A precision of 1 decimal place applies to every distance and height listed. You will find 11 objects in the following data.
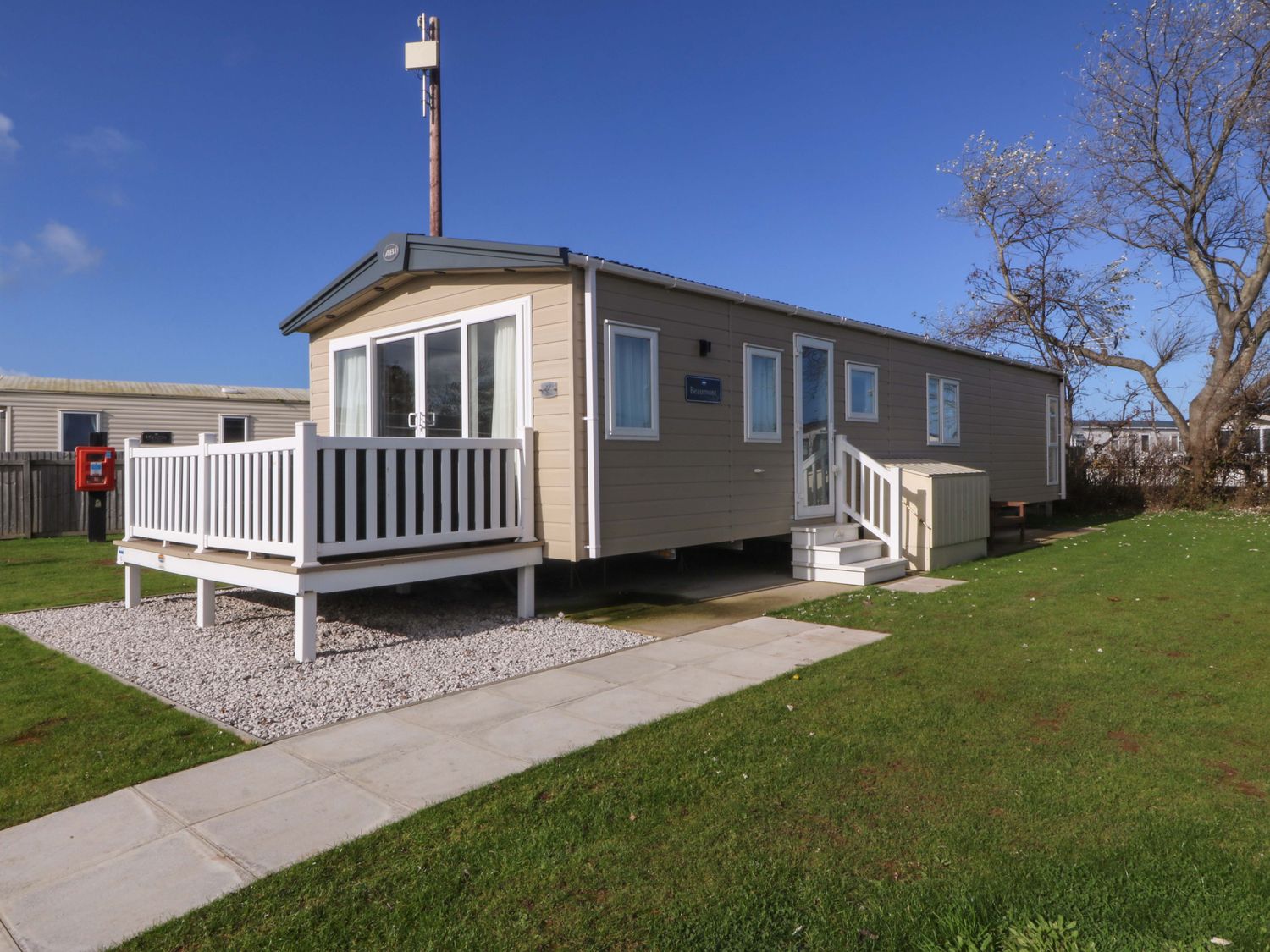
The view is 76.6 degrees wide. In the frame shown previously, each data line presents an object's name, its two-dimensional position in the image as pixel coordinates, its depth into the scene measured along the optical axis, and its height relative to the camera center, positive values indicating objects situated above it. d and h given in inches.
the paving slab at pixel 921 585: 305.8 -45.2
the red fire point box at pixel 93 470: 491.2 +4.1
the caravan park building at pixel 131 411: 687.7 +60.0
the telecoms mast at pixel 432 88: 428.1 +210.4
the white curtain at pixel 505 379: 278.2 +32.6
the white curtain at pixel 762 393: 335.3 +32.6
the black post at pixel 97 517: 498.6 -25.2
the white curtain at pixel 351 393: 333.1 +34.6
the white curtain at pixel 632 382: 271.3 +30.9
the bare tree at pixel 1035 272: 880.3 +223.2
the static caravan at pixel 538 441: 225.8 +10.8
